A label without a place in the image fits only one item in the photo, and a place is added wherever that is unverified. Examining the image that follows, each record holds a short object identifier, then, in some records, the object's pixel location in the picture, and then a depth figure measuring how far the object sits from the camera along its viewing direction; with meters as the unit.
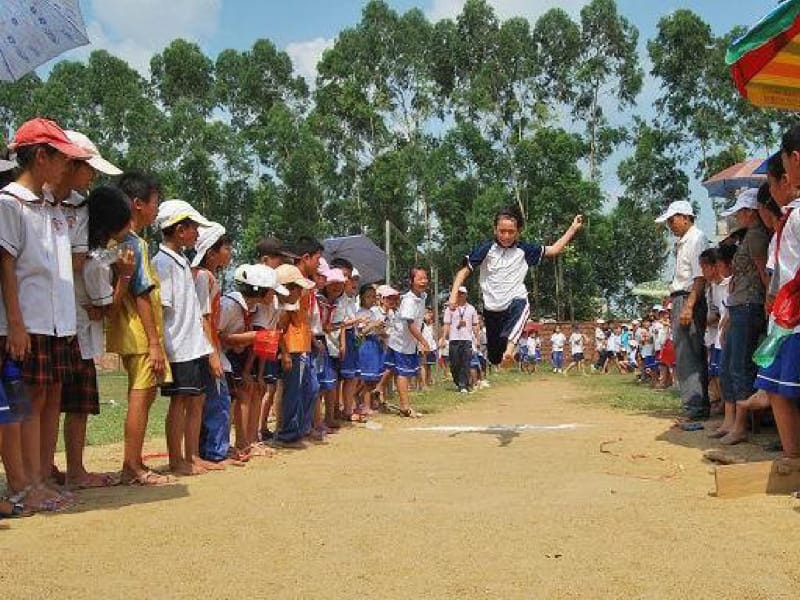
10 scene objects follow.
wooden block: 4.48
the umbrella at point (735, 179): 12.30
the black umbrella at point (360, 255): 14.52
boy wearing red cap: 4.29
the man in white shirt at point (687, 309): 8.53
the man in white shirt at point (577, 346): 29.86
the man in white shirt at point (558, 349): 31.39
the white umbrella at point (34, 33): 5.09
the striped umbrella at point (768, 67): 5.54
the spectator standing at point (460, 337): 15.94
